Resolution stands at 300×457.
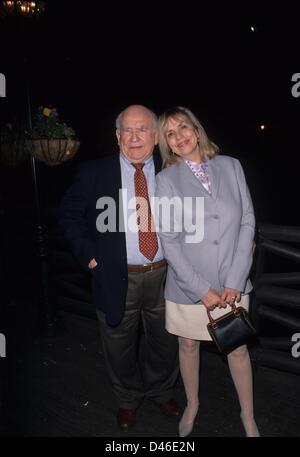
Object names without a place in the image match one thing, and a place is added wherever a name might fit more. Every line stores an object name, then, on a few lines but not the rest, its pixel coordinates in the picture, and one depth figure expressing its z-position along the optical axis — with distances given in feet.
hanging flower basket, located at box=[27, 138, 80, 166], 13.48
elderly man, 7.95
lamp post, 12.11
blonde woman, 7.42
